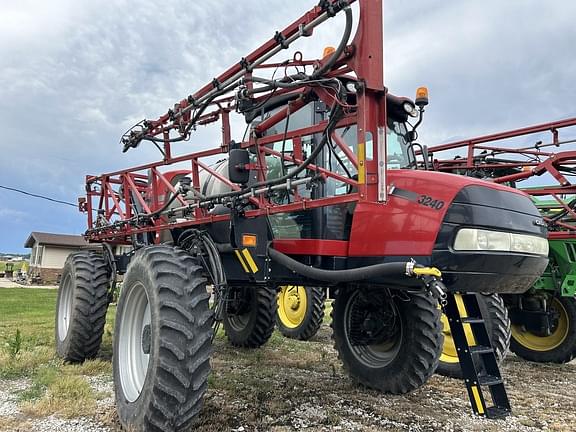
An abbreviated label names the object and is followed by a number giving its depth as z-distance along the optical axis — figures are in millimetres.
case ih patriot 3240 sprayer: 3260
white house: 33281
